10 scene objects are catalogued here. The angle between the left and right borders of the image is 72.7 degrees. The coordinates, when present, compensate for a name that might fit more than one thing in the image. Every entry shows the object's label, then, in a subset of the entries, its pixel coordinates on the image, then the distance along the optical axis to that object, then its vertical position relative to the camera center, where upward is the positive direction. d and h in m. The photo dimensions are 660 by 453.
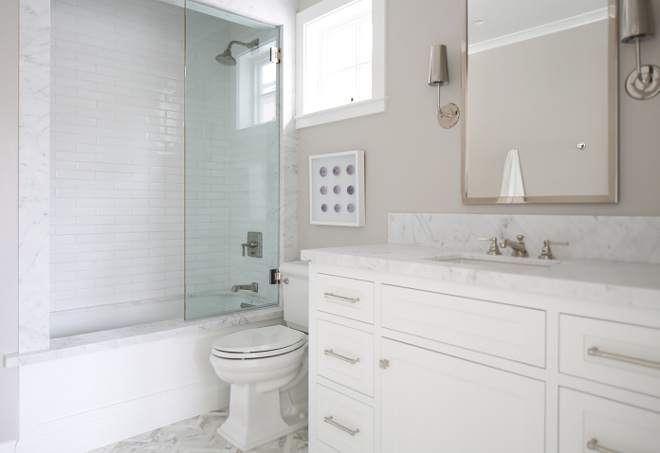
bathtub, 2.01 -0.78
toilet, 2.13 -0.78
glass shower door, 2.52 +0.36
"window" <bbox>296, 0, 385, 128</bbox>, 2.45 +1.01
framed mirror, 1.58 +0.48
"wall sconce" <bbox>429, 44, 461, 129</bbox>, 2.03 +0.68
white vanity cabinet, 1.06 -0.43
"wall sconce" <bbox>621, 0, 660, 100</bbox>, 1.46 +0.62
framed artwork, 2.50 +0.21
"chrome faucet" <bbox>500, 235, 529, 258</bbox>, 1.73 -0.09
